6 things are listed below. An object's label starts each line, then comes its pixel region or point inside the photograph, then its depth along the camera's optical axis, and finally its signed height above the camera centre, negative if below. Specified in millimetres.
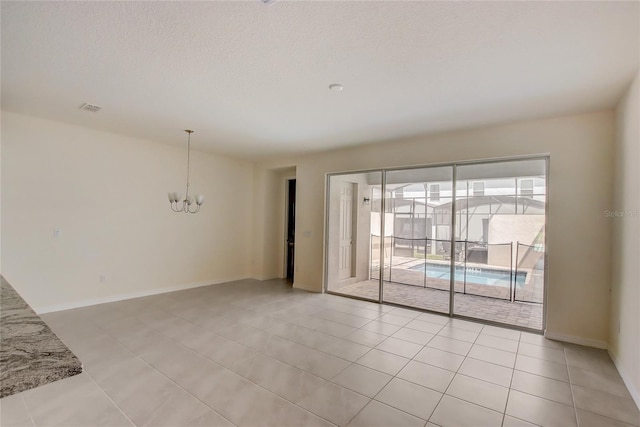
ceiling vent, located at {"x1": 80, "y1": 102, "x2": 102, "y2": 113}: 3690 +1248
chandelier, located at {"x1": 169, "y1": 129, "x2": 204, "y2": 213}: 5807 +88
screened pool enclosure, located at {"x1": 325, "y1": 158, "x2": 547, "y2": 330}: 4137 -366
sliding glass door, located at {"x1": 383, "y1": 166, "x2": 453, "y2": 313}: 4750 -362
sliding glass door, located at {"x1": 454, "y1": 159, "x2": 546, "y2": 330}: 4070 -337
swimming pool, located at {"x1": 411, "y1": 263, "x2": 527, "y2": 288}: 4341 -886
